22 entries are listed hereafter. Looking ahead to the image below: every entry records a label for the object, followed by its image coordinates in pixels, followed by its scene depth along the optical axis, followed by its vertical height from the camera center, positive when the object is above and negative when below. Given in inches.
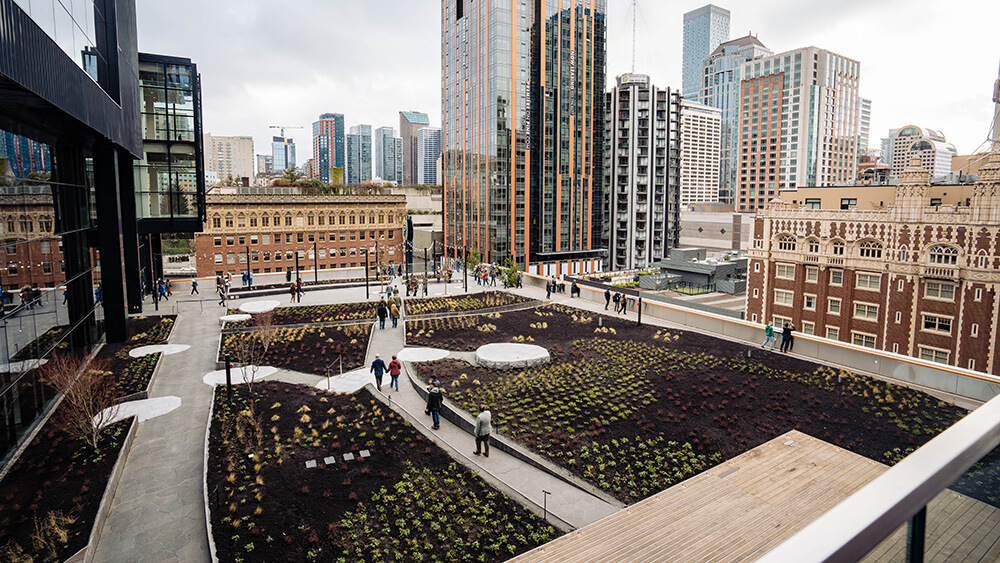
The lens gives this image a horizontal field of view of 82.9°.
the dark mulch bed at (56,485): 445.4 -233.6
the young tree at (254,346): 847.1 -208.0
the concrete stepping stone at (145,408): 681.8 -231.0
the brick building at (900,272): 1332.4 -129.2
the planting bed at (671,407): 610.2 -238.5
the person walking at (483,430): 600.4 -218.2
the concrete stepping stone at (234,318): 1224.5 -200.8
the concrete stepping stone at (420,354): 968.9 -226.8
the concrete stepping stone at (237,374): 824.9 -224.7
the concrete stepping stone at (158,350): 950.4 -213.3
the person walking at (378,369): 803.4 -204.2
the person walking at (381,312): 1222.4 -188.7
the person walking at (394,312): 1228.2 -189.0
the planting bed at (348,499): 445.4 -244.8
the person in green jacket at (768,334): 999.6 -196.8
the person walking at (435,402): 674.2 -210.9
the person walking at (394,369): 805.9 -204.3
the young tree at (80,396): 590.2 -190.1
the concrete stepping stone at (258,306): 1328.7 -193.5
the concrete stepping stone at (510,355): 914.7 -217.7
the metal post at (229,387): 742.5 -210.8
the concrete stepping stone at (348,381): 812.6 -232.9
